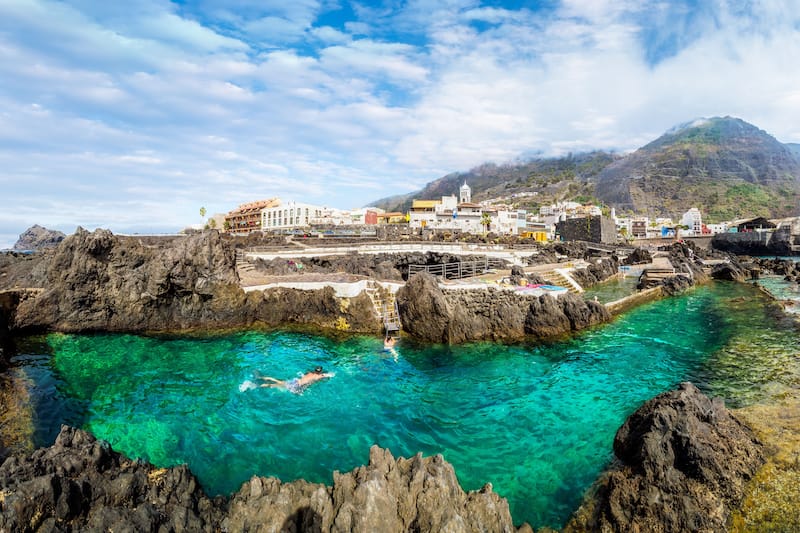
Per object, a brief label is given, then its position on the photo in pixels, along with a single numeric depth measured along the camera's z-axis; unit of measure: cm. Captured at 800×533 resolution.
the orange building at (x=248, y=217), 9969
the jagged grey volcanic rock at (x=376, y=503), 470
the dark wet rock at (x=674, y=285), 3021
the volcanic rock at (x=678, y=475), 573
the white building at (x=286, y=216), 9494
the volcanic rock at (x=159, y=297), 1941
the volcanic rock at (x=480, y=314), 1761
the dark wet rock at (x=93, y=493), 485
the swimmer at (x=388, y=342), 1692
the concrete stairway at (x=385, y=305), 1883
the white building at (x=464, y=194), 14755
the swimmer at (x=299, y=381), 1293
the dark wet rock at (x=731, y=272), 3712
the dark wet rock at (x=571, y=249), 5797
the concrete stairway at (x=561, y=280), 2928
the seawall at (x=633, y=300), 2346
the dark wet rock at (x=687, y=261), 3703
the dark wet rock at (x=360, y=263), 3035
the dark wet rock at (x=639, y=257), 5003
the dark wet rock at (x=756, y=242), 7438
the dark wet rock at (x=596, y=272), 3459
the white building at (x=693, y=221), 10843
